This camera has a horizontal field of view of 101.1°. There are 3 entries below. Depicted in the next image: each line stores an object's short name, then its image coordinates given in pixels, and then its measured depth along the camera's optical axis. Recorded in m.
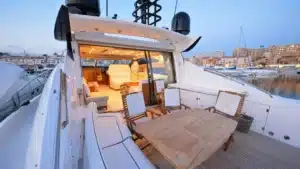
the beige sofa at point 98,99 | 2.90
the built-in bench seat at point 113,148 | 0.97
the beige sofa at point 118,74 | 5.43
